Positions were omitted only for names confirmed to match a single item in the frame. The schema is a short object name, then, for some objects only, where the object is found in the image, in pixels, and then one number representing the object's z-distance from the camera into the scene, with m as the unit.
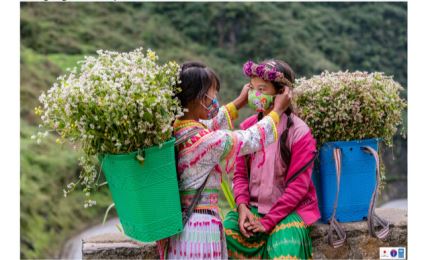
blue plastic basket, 2.88
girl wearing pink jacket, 2.59
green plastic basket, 2.12
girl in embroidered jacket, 2.27
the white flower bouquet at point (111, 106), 2.03
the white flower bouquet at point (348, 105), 2.83
